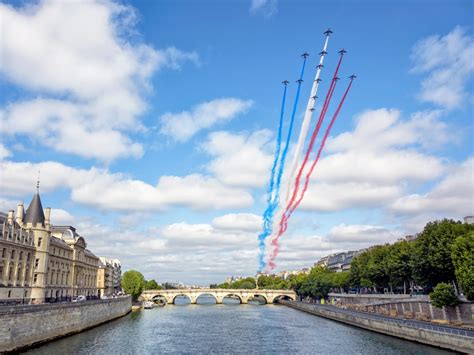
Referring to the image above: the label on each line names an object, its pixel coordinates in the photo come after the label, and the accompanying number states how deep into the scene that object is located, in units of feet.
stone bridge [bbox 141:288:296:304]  603.67
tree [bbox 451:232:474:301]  200.23
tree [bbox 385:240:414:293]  306.76
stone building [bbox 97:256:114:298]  506.89
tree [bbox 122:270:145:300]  478.84
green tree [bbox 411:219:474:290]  242.58
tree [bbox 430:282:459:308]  213.46
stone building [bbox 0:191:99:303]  226.17
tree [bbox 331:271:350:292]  465.06
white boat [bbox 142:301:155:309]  485.15
